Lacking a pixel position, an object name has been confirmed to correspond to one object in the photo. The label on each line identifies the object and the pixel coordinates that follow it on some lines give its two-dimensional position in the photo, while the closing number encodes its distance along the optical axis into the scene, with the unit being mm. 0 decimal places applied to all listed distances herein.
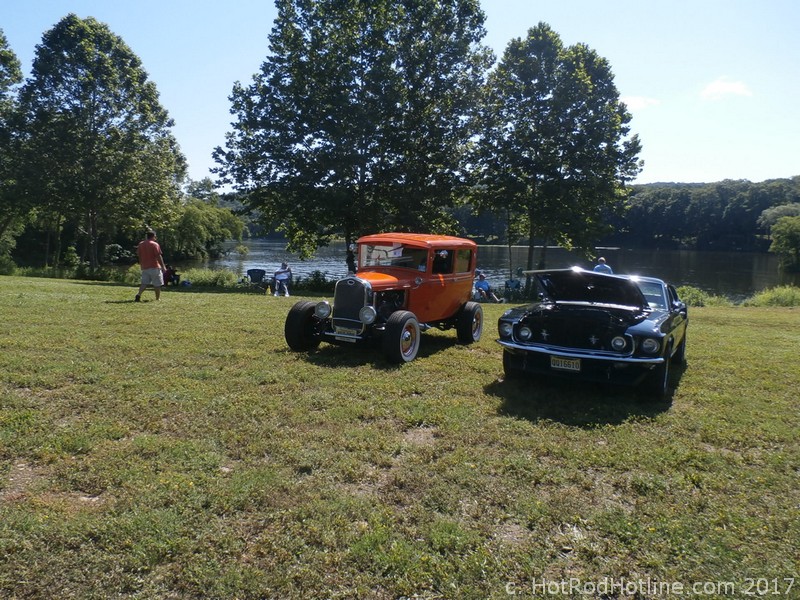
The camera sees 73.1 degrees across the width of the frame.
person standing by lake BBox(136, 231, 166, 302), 13117
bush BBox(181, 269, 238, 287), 26250
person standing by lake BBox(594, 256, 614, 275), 15727
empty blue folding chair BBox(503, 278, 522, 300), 25172
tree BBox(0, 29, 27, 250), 26984
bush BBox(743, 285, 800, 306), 25031
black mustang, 6148
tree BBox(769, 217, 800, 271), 61094
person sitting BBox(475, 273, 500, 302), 21745
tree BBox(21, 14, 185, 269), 26766
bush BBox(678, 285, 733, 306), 24500
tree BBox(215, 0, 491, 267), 24703
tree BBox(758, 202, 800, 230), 79438
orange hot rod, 8094
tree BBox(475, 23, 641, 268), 26375
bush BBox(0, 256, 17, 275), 26931
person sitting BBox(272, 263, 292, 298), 21547
